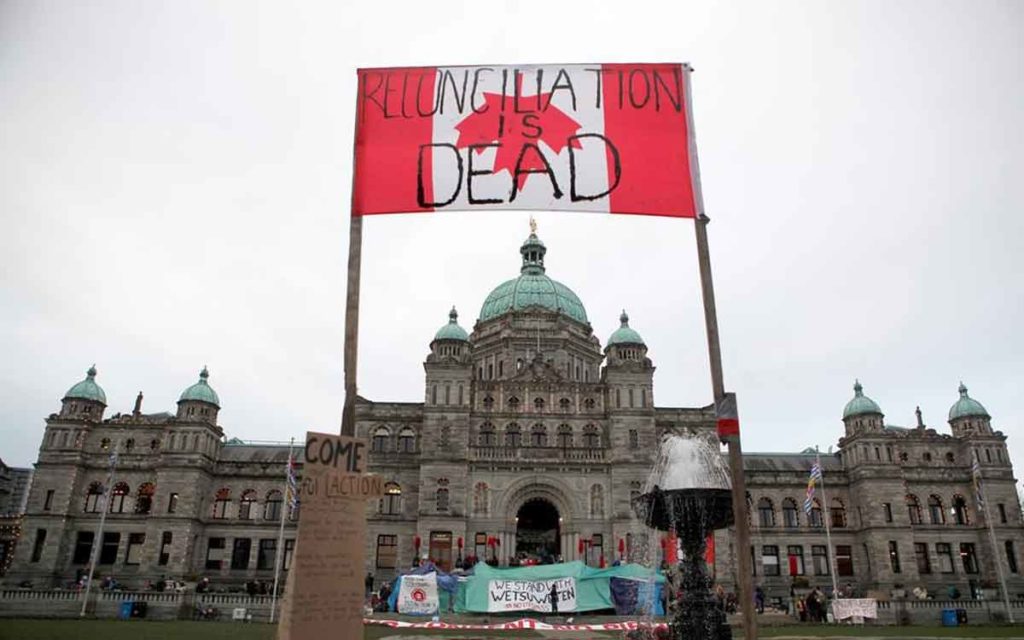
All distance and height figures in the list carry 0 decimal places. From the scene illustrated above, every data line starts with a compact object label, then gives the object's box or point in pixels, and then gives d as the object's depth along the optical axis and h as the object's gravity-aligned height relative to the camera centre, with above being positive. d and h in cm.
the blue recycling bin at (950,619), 3686 -97
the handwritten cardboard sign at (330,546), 755 +51
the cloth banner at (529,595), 3031 +4
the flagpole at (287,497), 3941 +521
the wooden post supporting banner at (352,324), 987 +373
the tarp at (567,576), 3050 +65
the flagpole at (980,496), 4347 +636
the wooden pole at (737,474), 959 +162
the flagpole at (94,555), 3431 +209
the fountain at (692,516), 1769 +201
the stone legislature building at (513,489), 4931 +753
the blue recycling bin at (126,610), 3416 -77
